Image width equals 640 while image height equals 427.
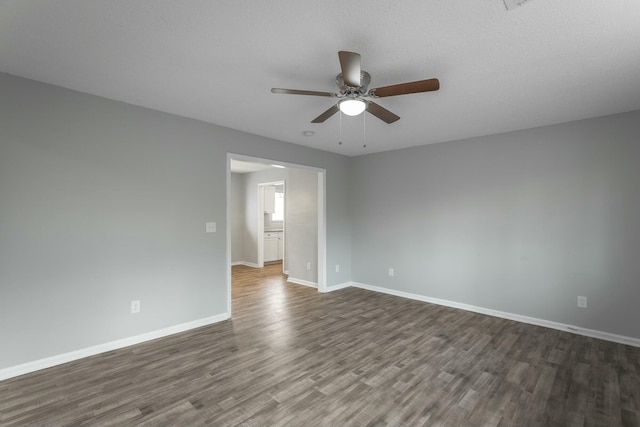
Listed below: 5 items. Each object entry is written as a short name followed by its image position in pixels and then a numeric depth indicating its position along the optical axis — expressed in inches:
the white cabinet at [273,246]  308.7
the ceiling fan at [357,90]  69.7
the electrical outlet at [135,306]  118.1
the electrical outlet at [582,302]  130.6
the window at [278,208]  323.2
